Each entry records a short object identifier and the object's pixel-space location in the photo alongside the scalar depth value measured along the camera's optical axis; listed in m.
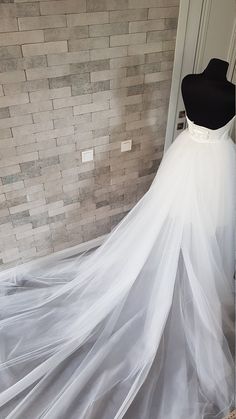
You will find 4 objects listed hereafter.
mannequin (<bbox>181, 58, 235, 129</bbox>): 1.28
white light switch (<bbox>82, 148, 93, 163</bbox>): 1.70
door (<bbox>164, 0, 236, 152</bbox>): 1.55
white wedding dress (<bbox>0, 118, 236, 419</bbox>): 1.31
